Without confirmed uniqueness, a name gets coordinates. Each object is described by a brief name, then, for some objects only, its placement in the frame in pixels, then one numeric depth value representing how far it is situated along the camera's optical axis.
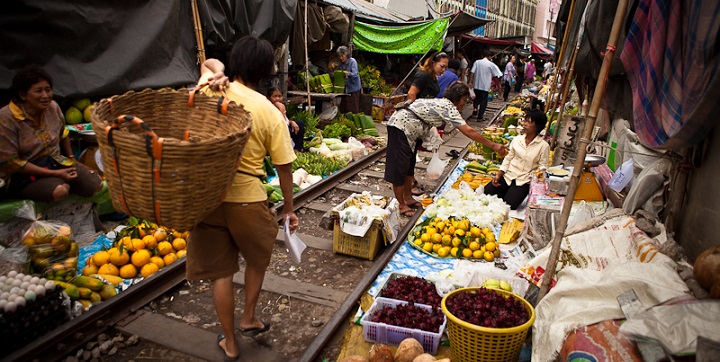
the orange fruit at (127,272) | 4.30
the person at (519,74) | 29.89
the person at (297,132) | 8.85
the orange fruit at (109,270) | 4.23
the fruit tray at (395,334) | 3.40
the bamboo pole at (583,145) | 2.63
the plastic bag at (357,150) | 9.92
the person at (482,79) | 15.46
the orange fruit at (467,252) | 5.13
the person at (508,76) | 23.94
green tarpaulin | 14.72
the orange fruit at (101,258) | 4.32
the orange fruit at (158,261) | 4.48
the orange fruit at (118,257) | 4.33
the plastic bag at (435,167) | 7.54
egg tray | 3.09
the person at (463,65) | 20.97
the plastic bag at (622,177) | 4.68
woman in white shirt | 6.34
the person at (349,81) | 13.12
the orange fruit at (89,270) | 4.22
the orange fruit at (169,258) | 4.56
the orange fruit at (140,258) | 4.38
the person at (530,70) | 31.89
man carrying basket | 2.90
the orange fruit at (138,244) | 4.49
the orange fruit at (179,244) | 4.80
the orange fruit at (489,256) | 5.07
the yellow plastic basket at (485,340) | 2.90
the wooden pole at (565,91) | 7.21
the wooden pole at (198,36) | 7.32
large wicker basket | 2.12
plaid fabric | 2.41
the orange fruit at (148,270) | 4.34
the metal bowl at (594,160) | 5.42
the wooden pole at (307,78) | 11.17
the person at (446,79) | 10.58
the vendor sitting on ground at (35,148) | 4.34
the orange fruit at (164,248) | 4.61
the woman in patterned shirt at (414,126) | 5.84
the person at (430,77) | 7.29
